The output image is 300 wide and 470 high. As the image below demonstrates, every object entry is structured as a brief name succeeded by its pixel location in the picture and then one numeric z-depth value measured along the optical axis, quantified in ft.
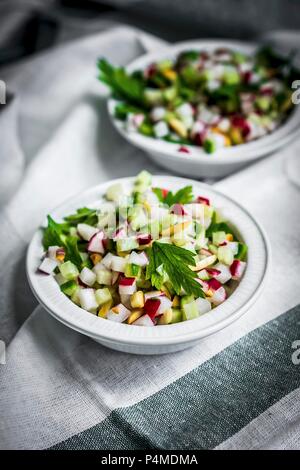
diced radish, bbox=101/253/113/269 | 1.65
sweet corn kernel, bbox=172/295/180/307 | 1.61
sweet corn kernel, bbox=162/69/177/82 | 2.36
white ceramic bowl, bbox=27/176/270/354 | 1.53
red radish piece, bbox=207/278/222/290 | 1.63
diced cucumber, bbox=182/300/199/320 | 1.57
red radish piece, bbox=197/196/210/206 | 1.81
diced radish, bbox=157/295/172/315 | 1.58
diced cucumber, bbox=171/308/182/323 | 1.59
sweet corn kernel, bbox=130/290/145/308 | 1.58
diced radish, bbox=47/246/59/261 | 1.72
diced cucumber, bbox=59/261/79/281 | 1.66
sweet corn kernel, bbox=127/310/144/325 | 1.58
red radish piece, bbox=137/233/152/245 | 1.66
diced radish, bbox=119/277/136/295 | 1.60
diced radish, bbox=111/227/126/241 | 1.66
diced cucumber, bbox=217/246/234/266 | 1.67
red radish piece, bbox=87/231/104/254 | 1.69
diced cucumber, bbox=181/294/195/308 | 1.59
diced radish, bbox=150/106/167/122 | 2.21
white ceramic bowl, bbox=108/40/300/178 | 2.08
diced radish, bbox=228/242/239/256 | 1.70
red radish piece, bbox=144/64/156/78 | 2.42
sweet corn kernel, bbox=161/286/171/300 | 1.62
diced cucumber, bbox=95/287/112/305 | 1.61
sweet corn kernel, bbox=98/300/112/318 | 1.60
